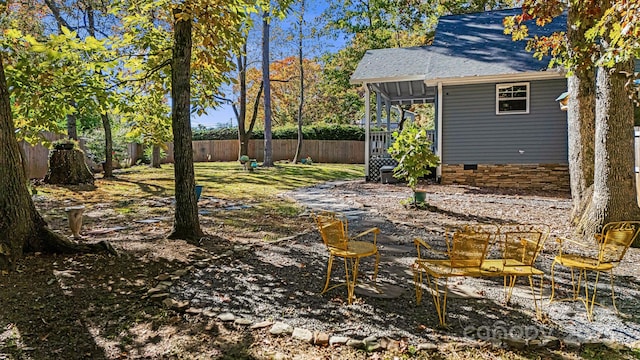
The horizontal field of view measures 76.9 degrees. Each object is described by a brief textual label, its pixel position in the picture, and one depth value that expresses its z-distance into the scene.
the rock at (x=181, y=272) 4.26
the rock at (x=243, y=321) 3.16
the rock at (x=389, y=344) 2.78
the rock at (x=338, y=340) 2.85
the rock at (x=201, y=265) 4.55
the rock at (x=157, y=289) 3.76
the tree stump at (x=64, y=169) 11.54
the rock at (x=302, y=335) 2.91
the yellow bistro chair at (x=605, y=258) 3.43
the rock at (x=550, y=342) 2.81
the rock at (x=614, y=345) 2.80
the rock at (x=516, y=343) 2.80
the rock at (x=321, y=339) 2.86
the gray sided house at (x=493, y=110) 11.53
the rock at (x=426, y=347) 2.76
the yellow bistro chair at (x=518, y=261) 3.30
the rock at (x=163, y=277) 4.10
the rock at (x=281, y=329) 3.01
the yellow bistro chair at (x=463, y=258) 3.21
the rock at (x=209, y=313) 3.32
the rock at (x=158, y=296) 3.64
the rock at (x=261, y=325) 3.11
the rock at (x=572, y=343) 2.81
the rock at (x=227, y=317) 3.23
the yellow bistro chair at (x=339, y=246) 3.72
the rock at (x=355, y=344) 2.81
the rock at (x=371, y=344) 2.78
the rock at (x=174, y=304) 3.45
